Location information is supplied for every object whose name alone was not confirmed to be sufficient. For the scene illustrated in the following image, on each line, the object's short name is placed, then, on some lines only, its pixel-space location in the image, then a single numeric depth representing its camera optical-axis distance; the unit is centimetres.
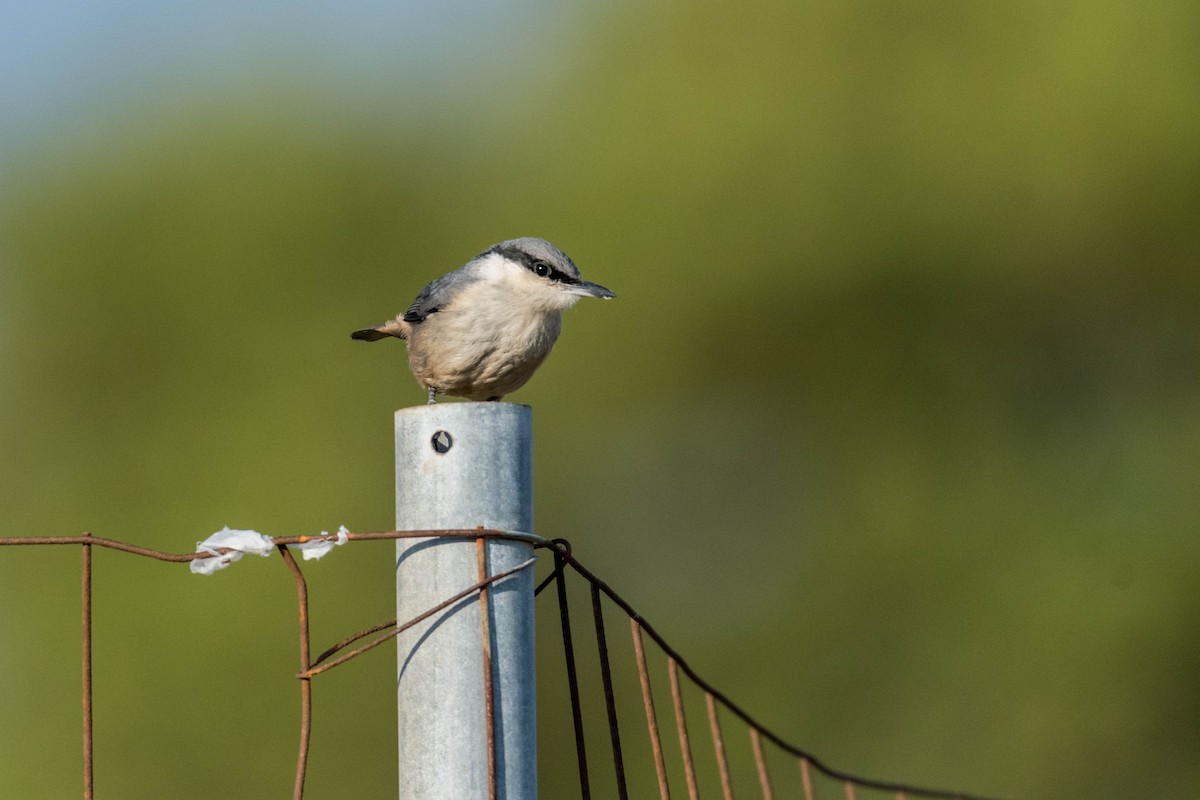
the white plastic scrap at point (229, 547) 436
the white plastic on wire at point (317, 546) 439
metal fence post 425
